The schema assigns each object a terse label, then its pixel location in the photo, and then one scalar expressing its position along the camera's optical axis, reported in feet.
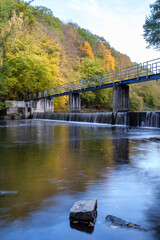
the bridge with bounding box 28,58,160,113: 69.10
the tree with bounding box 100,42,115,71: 232.10
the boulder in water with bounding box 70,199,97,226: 8.47
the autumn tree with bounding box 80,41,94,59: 232.26
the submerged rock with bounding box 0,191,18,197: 11.12
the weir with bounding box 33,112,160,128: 60.51
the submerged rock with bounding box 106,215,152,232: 8.11
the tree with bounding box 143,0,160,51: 102.63
